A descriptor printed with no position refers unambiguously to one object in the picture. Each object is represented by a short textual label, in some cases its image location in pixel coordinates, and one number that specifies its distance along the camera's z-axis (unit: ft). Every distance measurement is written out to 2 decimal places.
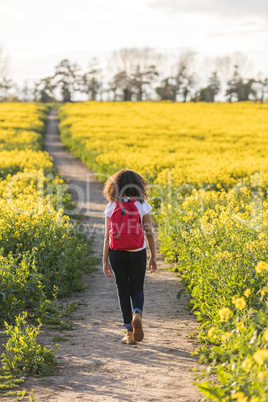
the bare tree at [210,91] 597.93
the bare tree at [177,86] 588.65
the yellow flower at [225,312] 20.57
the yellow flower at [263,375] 15.49
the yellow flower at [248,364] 18.19
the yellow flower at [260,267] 20.56
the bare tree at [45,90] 562.35
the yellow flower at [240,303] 20.32
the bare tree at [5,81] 468.76
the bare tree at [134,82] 579.76
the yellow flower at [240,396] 17.28
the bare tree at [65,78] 579.76
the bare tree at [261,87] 586.72
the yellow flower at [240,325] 20.41
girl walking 30.41
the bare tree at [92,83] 590.97
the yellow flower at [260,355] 15.82
